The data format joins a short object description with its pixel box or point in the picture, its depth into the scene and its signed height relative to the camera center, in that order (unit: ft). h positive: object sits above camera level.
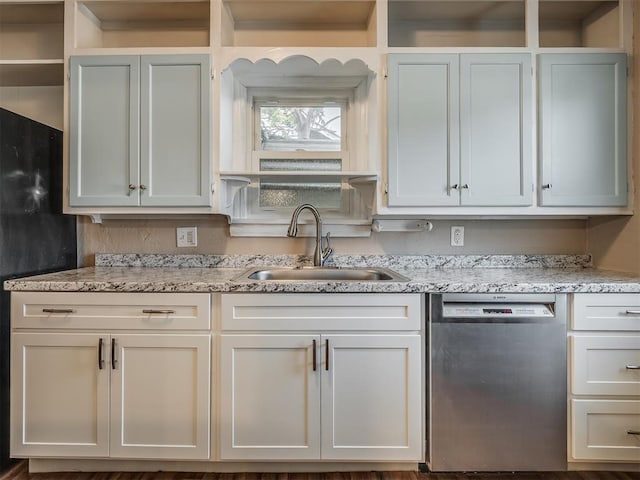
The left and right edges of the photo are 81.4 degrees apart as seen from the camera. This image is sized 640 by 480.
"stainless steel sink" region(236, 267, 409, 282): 6.75 -0.58
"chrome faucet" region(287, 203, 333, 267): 6.46 +0.13
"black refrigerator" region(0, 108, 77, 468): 5.33 +0.47
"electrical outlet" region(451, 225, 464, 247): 7.22 +0.11
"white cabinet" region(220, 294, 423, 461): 5.19 -2.03
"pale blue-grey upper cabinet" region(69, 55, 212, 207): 6.10 +1.89
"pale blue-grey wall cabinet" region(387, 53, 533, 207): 6.12 +2.03
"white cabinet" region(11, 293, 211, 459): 5.23 -2.08
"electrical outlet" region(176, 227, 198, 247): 7.22 +0.04
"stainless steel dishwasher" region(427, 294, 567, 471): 5.15 -1.98
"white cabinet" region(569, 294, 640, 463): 5.21 -1.77
